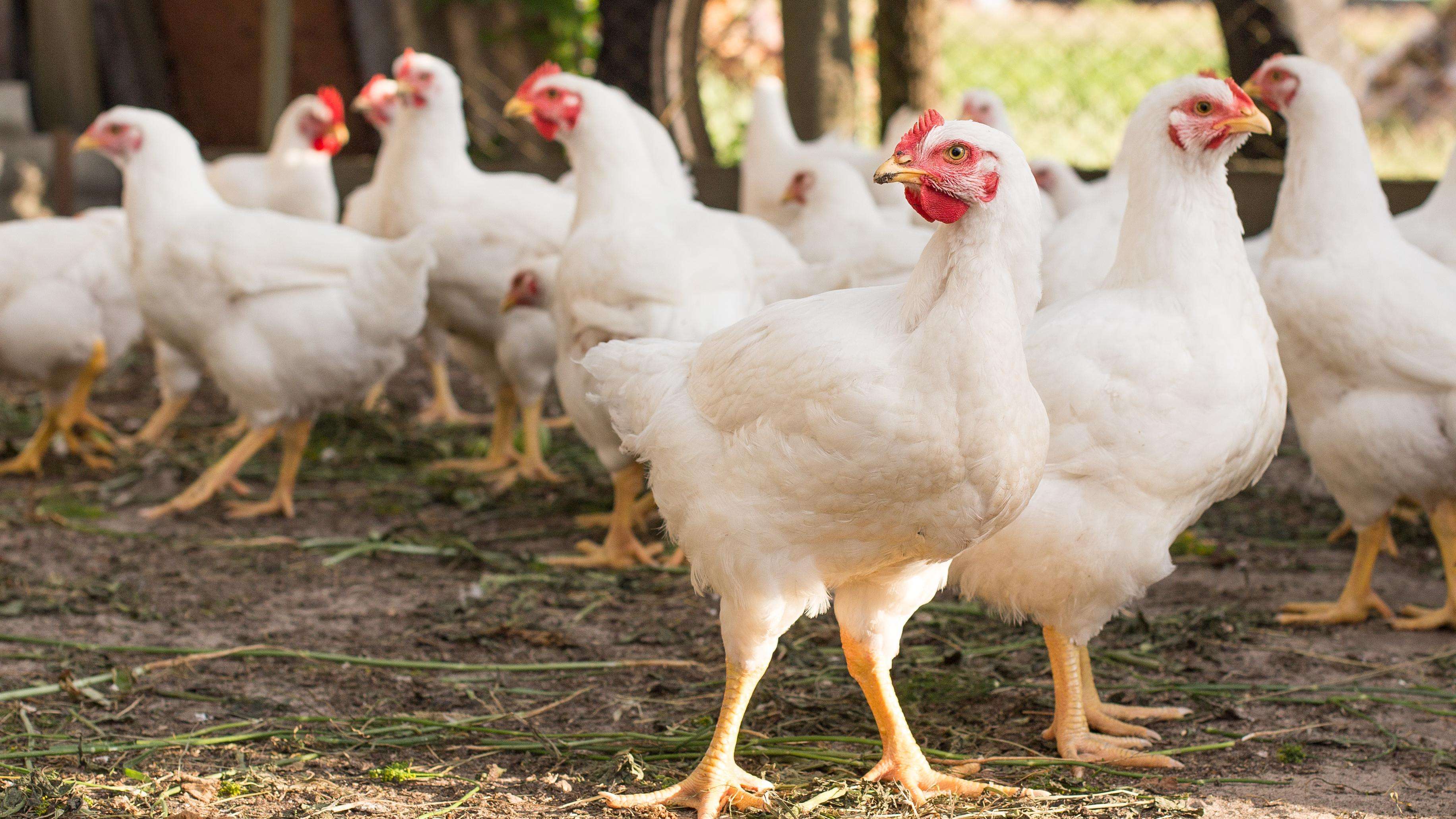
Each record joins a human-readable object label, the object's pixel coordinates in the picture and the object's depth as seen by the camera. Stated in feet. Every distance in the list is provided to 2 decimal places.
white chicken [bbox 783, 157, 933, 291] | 13.04
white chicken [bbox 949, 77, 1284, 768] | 8.95
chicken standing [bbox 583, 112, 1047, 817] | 7.20
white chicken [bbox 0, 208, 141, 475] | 16.85
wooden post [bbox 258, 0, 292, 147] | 27.37
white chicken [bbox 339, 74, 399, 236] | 18.97
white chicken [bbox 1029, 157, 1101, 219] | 18.57
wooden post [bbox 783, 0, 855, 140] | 24.99
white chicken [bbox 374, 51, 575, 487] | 16.74
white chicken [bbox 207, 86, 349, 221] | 20.35
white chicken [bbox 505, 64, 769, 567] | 12.92
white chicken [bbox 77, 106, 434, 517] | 15.51
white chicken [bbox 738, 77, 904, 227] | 19.60
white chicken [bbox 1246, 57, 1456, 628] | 11.32
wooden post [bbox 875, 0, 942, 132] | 25.22
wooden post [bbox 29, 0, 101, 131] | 28.02
